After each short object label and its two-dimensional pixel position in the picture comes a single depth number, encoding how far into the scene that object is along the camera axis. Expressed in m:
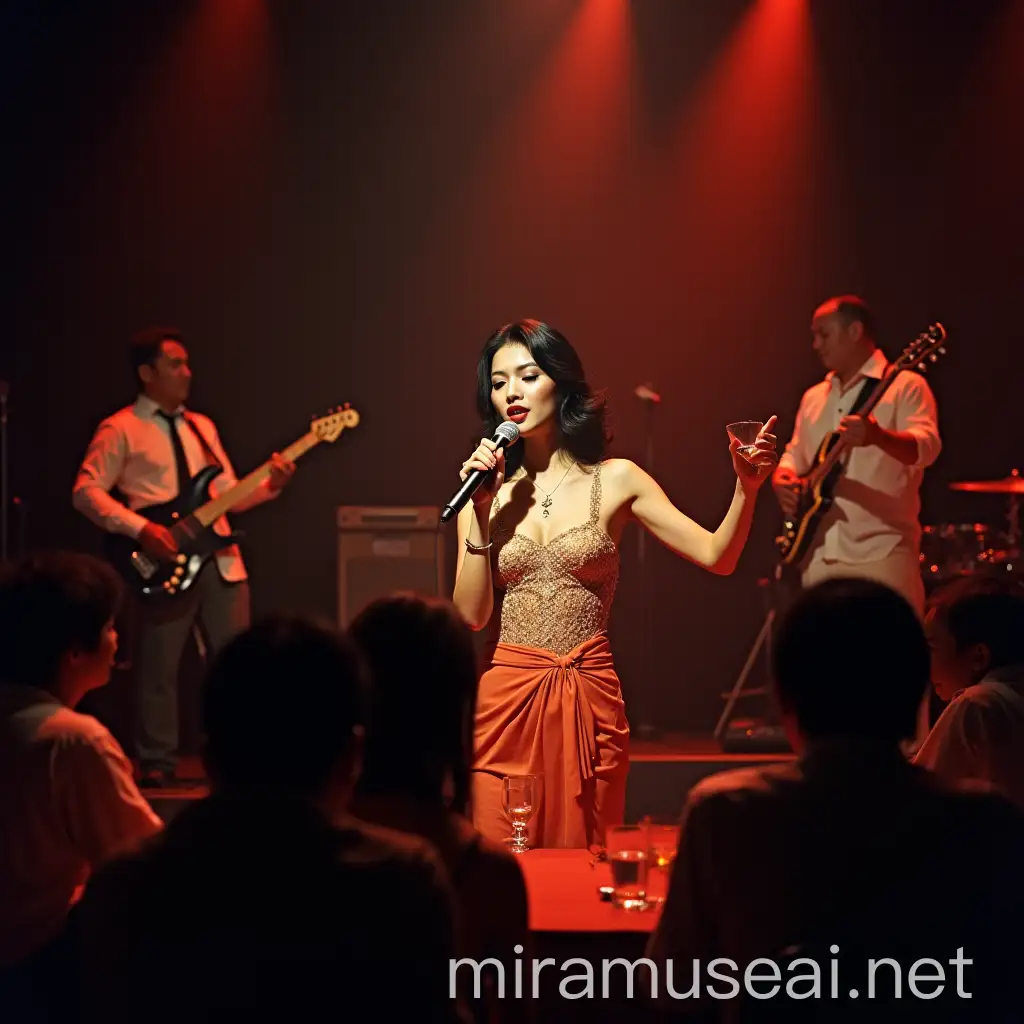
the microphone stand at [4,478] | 6.49
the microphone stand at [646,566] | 6.87
